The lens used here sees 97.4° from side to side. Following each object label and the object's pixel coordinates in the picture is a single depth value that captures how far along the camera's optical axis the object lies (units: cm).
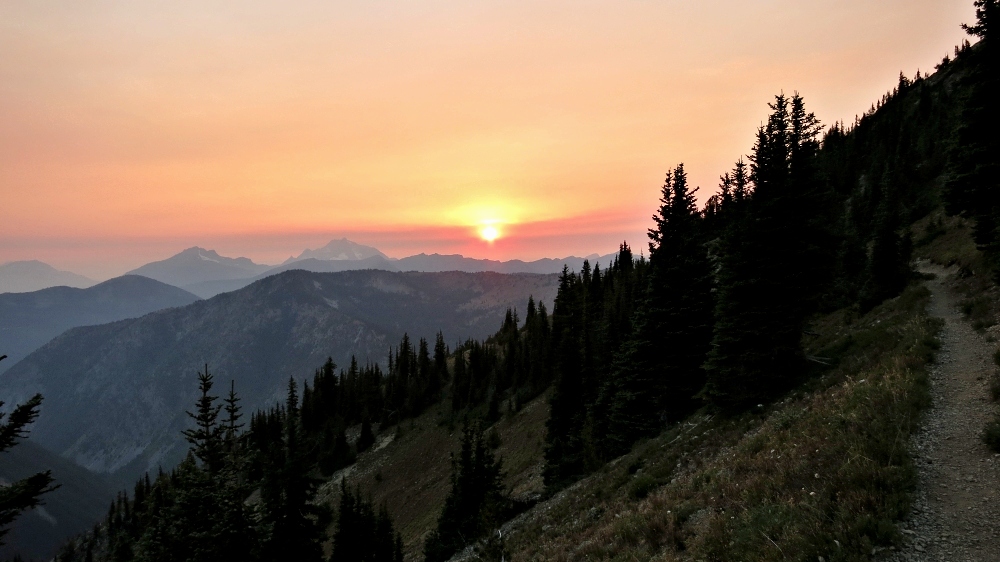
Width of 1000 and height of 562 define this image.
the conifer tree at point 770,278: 2077
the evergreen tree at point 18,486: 1390
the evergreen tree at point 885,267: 2831
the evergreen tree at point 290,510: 1906
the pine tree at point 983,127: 1897
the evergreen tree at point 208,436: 2173
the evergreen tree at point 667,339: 2672
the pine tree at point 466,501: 2848
